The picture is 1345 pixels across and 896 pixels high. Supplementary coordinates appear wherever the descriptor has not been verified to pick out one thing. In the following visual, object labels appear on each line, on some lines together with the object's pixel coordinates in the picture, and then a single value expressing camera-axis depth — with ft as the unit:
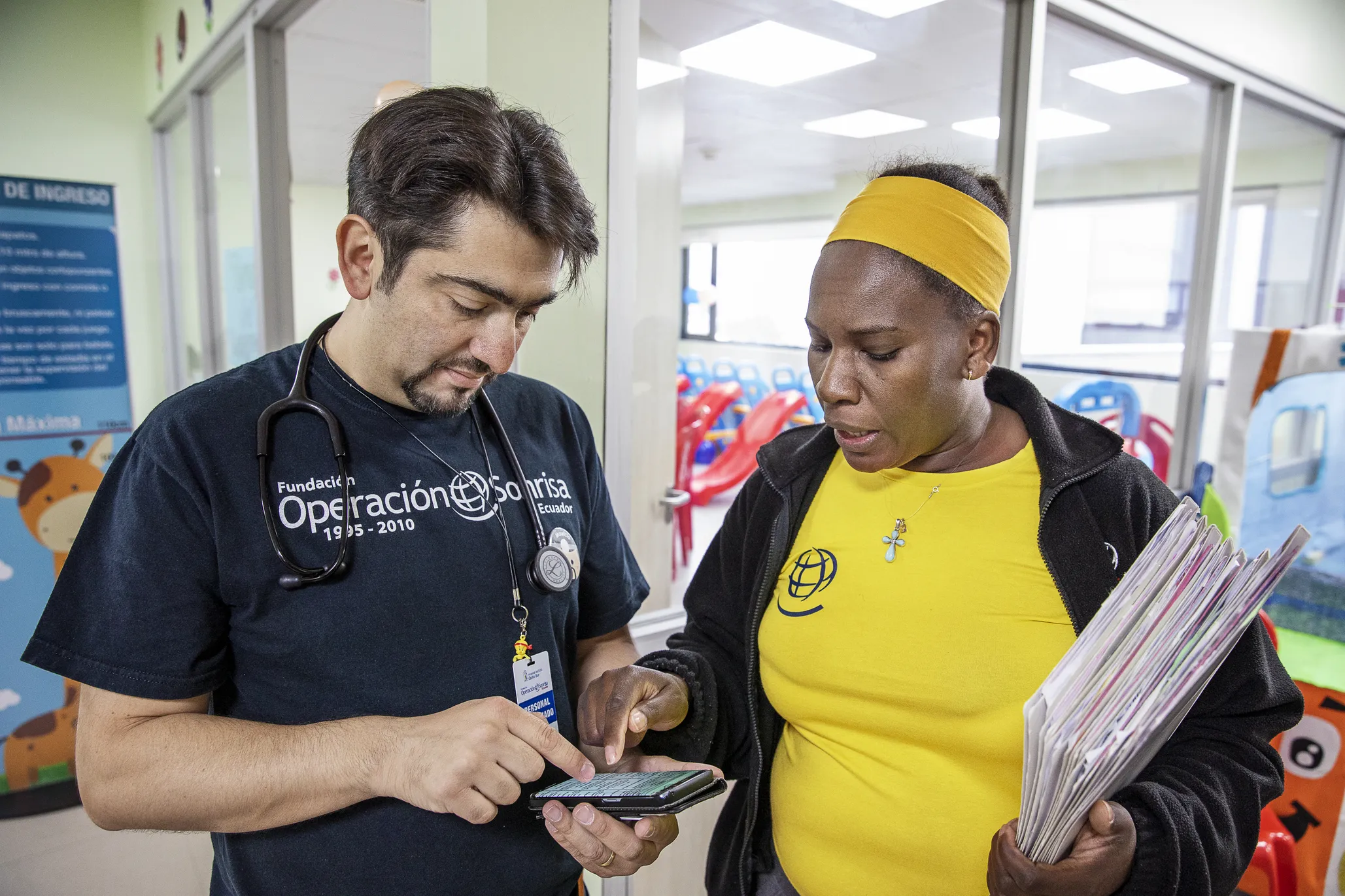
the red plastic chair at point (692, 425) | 9.93
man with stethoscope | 2.85
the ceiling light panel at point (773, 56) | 10.17
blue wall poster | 8.22
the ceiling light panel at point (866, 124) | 14.79
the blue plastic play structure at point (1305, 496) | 8.16
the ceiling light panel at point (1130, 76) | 9.57
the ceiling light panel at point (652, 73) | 5.98
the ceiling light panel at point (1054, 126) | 8.75
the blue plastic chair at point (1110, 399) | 11.64
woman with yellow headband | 3.30
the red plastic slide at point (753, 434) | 14.12
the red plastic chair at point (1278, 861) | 7.18
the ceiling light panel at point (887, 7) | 9.11
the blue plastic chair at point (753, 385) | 24.06
